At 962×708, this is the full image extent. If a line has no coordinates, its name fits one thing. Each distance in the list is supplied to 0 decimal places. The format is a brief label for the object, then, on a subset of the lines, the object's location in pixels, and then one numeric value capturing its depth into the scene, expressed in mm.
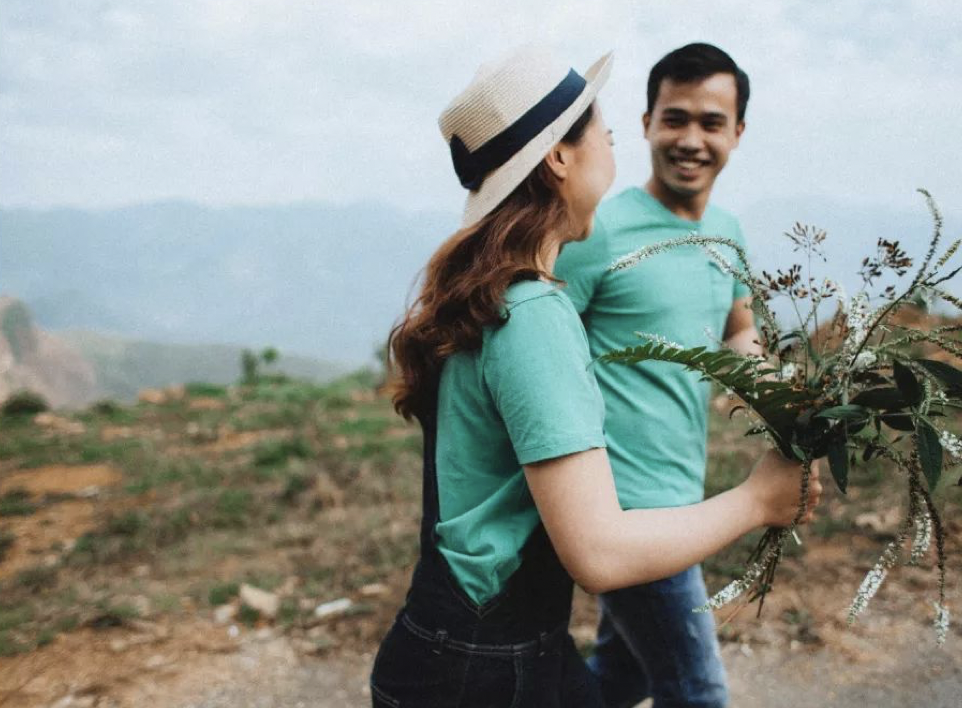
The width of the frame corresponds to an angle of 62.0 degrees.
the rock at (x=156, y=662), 3734
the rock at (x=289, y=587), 4425
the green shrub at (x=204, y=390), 10578
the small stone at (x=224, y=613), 4145
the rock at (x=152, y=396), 10299
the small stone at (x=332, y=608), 4151
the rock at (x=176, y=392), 10492
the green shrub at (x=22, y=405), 9258
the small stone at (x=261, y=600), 4168
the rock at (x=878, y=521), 4579
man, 2119
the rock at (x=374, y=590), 4355
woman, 1294
